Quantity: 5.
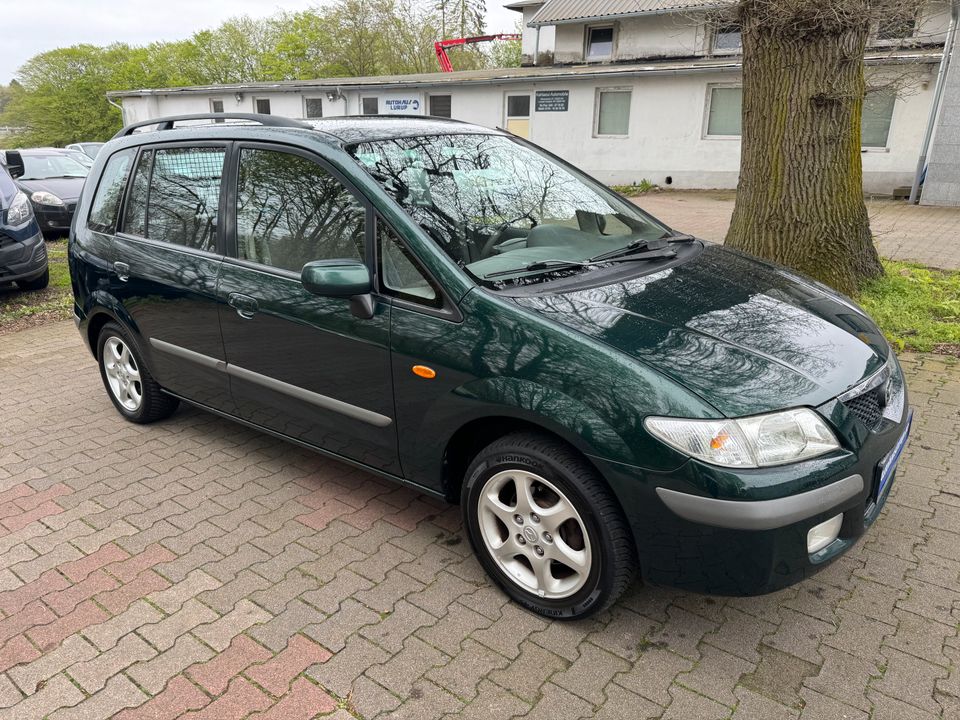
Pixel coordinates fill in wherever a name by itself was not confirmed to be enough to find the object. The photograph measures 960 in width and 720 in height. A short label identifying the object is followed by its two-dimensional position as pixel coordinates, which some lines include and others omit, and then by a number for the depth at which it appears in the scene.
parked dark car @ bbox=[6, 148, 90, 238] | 11.39
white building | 16.42
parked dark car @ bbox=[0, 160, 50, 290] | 7.38
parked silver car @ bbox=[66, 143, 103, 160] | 24.20
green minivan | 2.25
